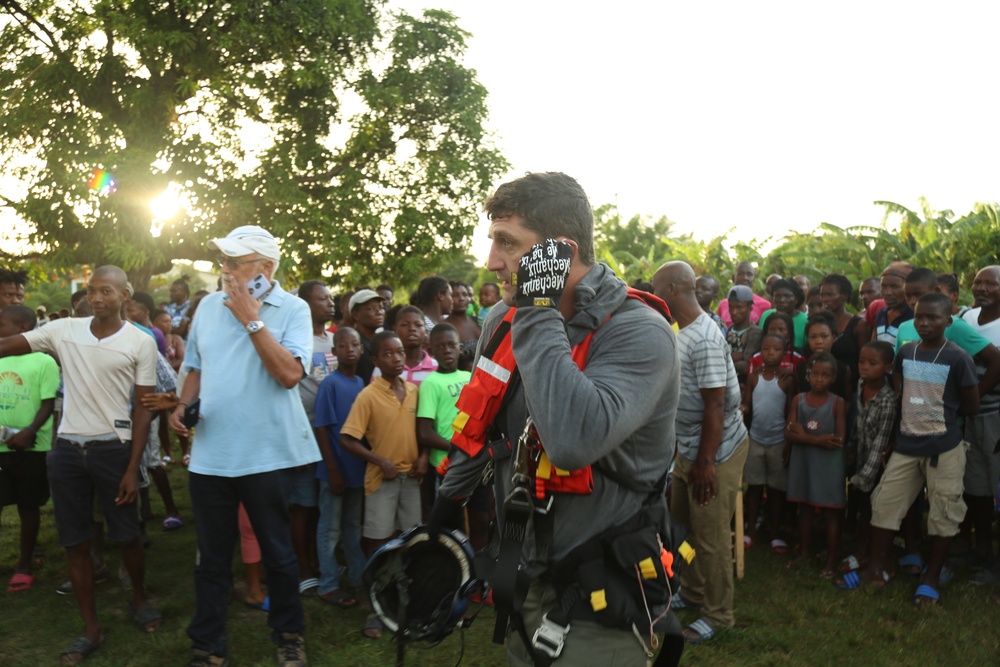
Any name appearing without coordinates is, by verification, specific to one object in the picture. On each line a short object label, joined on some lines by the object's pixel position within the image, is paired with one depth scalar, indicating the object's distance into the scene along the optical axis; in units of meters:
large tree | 15.77
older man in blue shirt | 4.05
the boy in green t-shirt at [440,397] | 5.23
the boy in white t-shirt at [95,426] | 4.58
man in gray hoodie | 1.94
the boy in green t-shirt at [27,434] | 5.48
